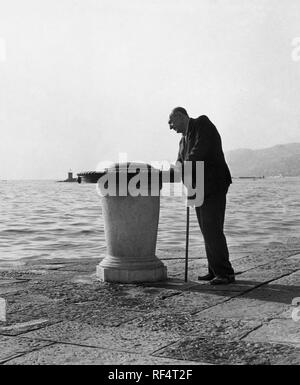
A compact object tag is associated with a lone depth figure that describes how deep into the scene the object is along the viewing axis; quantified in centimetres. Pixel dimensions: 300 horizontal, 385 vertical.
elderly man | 648
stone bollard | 669
